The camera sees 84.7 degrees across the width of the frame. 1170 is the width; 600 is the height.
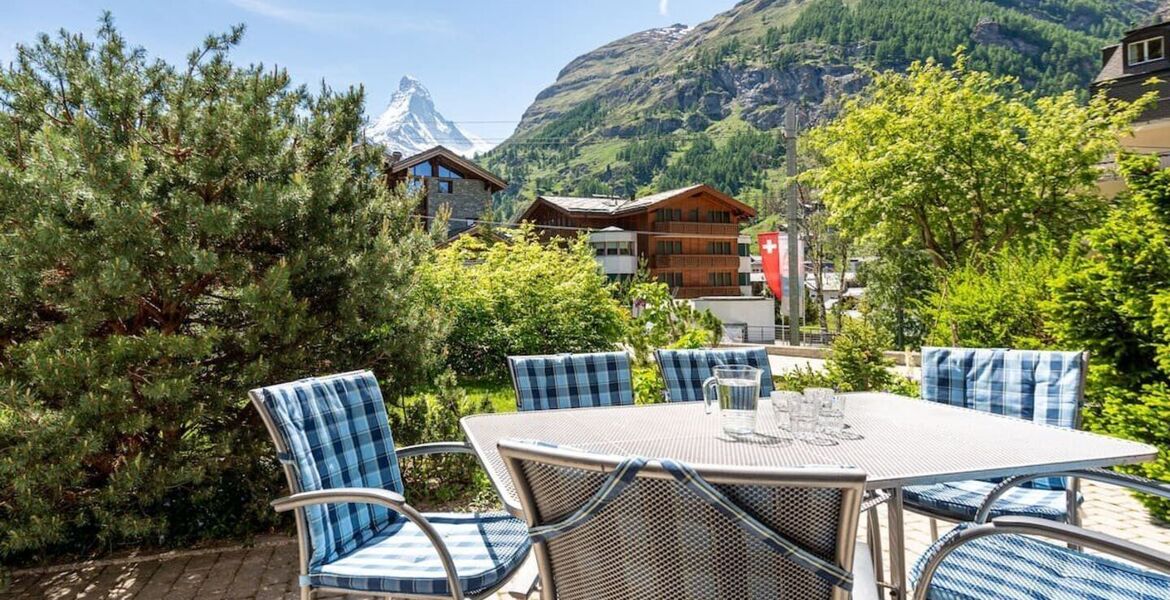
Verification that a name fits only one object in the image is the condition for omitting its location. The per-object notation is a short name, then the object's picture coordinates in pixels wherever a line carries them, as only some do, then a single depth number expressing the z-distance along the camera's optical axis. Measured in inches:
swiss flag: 628.3
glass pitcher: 74.9
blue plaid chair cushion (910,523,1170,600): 63.9
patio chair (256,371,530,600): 69.9
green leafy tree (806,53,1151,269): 489.7
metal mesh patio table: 61.4
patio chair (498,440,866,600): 33.7
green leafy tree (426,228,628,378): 281.7
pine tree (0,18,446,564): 103.2
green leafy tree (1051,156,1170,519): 121.6
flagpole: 558.6
